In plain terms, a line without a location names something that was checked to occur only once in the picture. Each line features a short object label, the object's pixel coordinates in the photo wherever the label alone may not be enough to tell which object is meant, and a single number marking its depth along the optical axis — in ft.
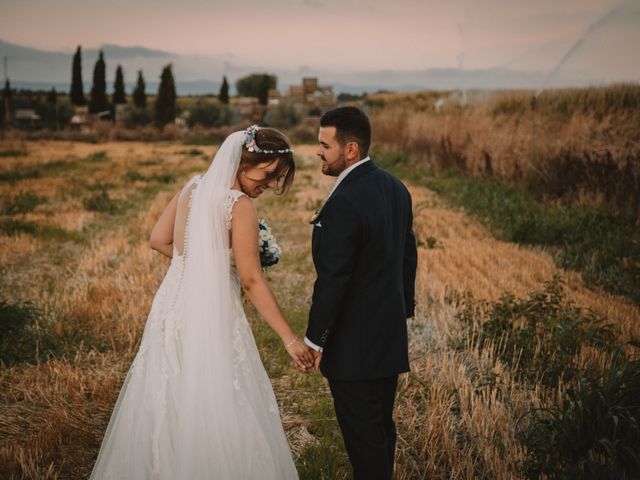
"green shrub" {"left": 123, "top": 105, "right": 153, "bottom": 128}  188.24
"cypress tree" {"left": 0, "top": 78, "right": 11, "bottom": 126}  171.60
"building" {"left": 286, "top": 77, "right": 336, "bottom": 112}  199.77
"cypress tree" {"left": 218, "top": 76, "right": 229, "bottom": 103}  289.12
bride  10.18
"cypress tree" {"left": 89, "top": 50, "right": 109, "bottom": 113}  205.16
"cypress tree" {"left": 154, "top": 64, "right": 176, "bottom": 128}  177.16
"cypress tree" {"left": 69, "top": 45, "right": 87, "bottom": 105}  228.84
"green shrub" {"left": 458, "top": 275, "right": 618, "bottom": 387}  16.87
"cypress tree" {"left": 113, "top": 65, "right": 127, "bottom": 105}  237.66
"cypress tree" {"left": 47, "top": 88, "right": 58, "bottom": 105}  218.59
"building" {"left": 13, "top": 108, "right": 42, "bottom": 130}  180.65
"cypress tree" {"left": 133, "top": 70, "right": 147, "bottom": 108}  220.43
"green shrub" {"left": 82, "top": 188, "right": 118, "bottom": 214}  47.28
